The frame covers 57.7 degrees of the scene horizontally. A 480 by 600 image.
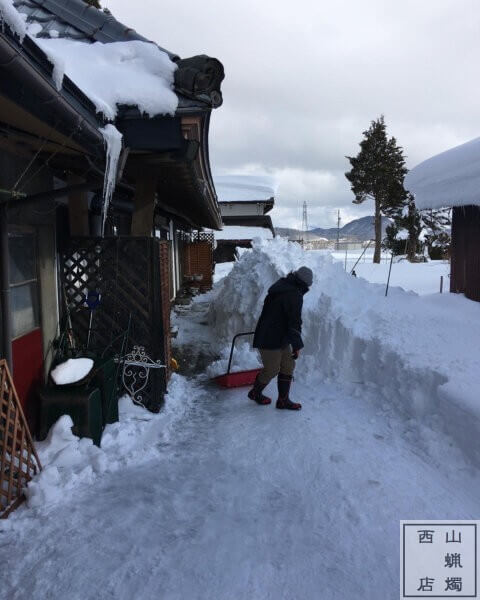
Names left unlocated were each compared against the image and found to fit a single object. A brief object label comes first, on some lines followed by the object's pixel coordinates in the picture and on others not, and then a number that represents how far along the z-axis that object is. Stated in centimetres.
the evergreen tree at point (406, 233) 3071
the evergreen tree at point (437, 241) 2720
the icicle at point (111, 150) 351
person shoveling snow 477
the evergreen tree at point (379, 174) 3114
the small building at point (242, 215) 2833
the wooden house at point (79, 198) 327
